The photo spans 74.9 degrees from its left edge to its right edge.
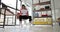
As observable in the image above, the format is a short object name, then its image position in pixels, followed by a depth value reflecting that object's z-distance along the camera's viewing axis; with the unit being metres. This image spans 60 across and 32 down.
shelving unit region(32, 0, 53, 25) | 1.45
